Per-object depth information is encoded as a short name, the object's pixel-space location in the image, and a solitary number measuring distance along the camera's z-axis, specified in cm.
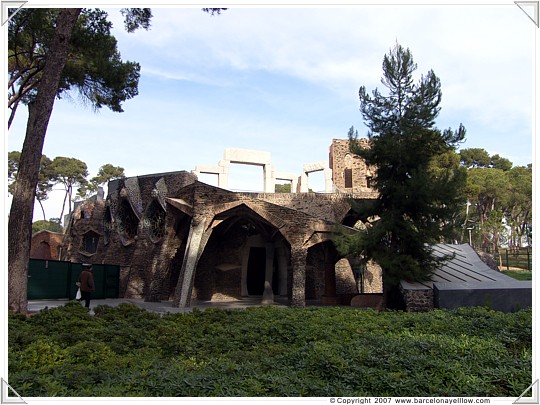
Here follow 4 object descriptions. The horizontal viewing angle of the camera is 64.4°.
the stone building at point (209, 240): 1491
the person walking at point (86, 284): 1158
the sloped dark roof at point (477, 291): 1053
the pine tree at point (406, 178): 1150
